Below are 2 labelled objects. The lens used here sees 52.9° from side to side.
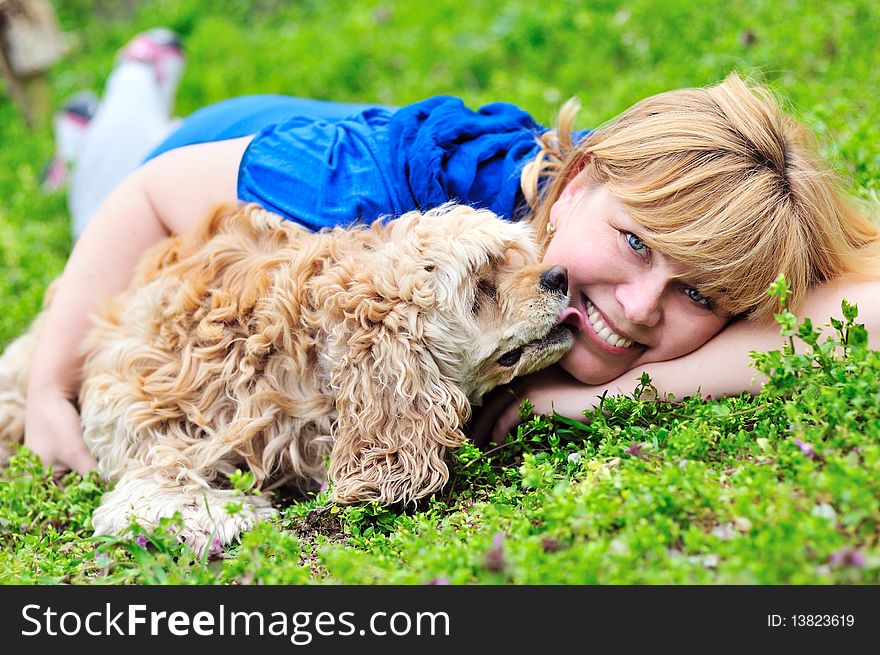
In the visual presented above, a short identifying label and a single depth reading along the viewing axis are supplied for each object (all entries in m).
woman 3.58
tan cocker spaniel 3.45
